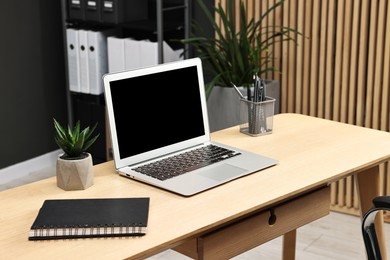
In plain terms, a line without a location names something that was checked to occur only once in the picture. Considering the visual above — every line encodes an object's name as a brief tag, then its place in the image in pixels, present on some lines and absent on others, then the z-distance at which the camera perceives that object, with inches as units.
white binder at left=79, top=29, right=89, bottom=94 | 183.5
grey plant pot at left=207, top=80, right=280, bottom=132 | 159.3
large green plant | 159.6
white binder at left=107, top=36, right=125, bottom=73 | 178.7
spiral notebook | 75.2
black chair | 85.0
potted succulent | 87.8
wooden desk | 73.8
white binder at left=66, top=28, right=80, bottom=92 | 185.0
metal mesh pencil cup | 109.0
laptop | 91.4
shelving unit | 177.3
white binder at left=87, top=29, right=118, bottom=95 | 182.4
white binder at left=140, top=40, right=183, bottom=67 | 173.8
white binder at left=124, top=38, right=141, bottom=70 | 176.7
